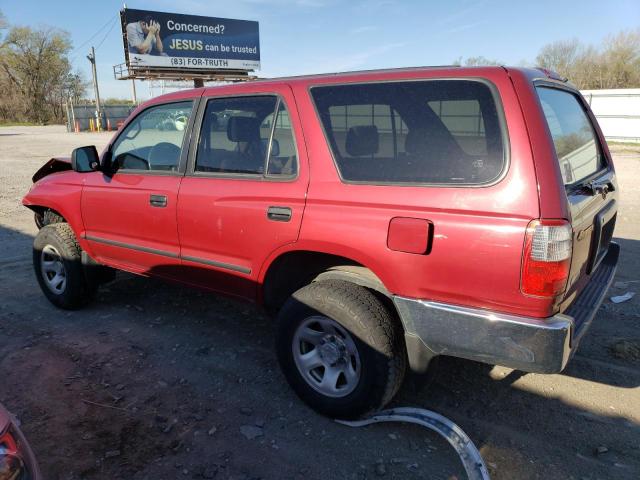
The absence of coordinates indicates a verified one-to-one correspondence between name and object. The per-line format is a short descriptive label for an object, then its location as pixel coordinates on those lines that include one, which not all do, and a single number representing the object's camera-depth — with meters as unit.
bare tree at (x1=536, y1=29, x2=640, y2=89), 38.53
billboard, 39.75
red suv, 2.22
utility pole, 38.97
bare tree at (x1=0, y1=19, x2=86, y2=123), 59.28
